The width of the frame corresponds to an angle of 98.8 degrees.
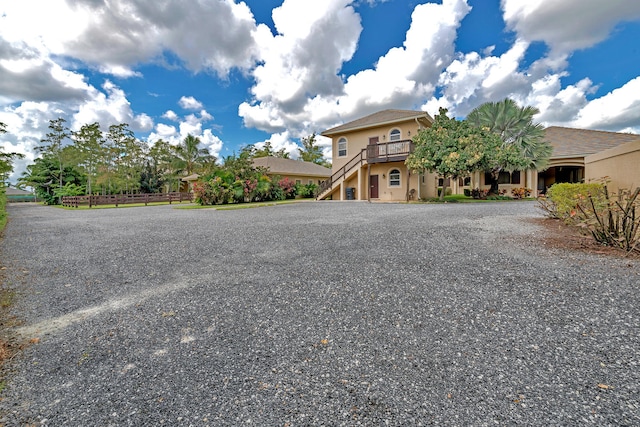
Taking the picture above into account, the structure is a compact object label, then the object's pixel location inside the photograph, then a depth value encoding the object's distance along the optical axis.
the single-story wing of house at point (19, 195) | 53.83
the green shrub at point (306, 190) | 25.86
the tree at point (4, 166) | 11.73
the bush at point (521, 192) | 20.09
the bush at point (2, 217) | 9.58
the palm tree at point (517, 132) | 18.52
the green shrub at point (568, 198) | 5.64
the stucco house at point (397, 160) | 19.69
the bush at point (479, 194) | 20.27
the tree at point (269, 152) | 49.28
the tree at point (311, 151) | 51.94
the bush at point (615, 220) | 4.88
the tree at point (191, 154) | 38.62
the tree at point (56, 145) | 32.47
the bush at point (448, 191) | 26.09
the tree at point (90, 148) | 31.64
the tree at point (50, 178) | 34.34
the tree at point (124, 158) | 33.25
